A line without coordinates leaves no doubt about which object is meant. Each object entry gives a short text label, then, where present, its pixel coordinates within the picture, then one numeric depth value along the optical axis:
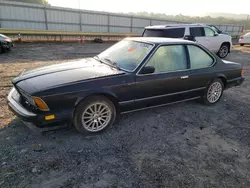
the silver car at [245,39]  16.88
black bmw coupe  2.88
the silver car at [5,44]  9.59
